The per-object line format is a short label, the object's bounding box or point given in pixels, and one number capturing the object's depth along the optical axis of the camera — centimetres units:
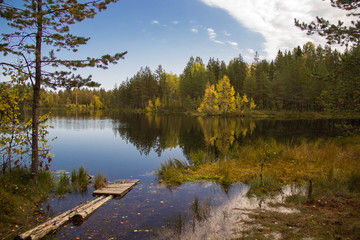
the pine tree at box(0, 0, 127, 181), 728
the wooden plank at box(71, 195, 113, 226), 701
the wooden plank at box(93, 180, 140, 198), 927
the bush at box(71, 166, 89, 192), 985
